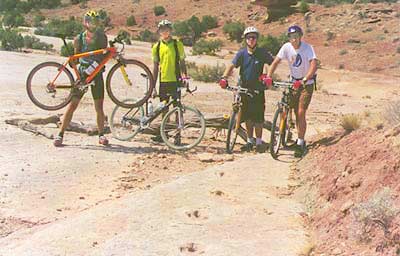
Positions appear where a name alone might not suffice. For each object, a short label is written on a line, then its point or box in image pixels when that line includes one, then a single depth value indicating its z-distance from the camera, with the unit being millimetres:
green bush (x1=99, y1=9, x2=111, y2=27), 56469
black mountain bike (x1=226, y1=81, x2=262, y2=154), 9453
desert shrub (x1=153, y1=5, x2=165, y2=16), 58781
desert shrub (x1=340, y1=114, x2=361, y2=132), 9242
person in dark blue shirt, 9289
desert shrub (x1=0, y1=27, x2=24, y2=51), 29562
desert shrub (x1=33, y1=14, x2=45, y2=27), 53094
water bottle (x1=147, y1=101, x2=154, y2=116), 9945
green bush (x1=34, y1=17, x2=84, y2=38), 42375
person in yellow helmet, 9578
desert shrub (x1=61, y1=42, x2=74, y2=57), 27191
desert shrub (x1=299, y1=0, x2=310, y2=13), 48031
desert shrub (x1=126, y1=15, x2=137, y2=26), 56938
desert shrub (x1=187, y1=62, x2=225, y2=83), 21031
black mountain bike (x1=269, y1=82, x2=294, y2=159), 8828
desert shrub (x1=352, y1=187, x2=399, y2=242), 5113
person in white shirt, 8656
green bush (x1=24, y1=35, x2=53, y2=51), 31016
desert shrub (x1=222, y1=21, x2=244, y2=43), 44781
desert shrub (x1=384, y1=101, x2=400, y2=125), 7825
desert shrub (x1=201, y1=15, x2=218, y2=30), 50594
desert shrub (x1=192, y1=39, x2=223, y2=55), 34728
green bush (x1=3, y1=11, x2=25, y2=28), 49469
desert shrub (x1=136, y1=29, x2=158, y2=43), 45719
